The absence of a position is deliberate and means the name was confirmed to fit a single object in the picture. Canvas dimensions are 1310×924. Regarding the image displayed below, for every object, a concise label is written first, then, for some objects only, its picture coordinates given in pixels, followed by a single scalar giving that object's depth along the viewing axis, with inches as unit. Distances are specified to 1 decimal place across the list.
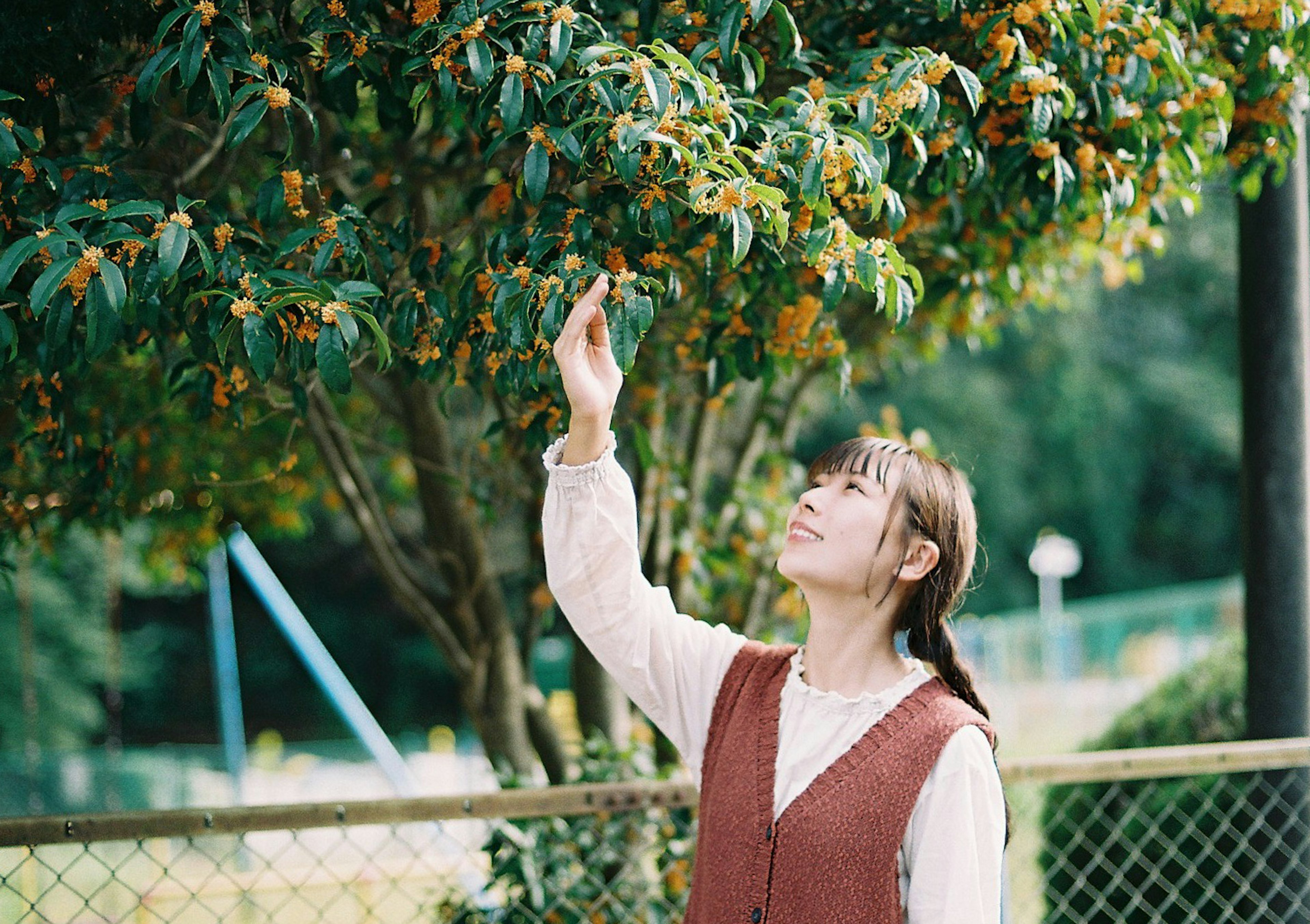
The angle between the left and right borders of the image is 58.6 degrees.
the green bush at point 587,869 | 103.0
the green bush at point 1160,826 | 107.9
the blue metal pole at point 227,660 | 290.1
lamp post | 558.6
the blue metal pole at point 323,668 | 223.6
